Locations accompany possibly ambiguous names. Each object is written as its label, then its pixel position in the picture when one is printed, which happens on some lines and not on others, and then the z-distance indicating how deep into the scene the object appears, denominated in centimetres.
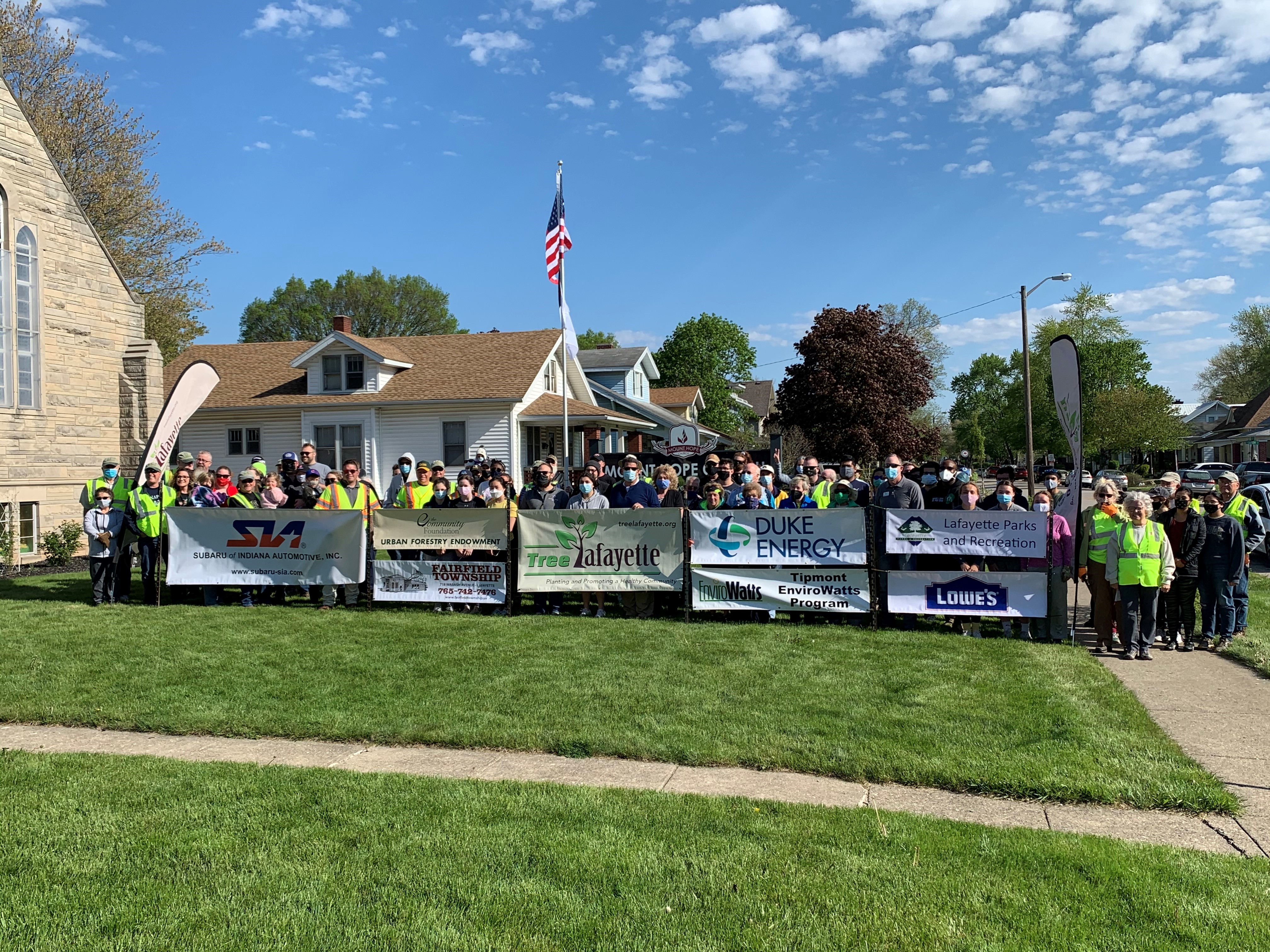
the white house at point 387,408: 2828
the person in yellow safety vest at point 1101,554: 938
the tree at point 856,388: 3650
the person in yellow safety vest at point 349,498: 1138
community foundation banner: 1098
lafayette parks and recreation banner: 979
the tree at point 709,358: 6109
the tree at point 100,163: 2881
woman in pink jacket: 958
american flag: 1922
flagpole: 1930
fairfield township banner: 1096
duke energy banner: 1016
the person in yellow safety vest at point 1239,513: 974
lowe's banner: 963
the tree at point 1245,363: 7781
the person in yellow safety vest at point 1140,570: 895
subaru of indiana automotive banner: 1129
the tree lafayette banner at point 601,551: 1055
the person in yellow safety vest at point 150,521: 1166
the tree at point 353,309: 7075
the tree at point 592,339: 6456
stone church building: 1700
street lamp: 2845
